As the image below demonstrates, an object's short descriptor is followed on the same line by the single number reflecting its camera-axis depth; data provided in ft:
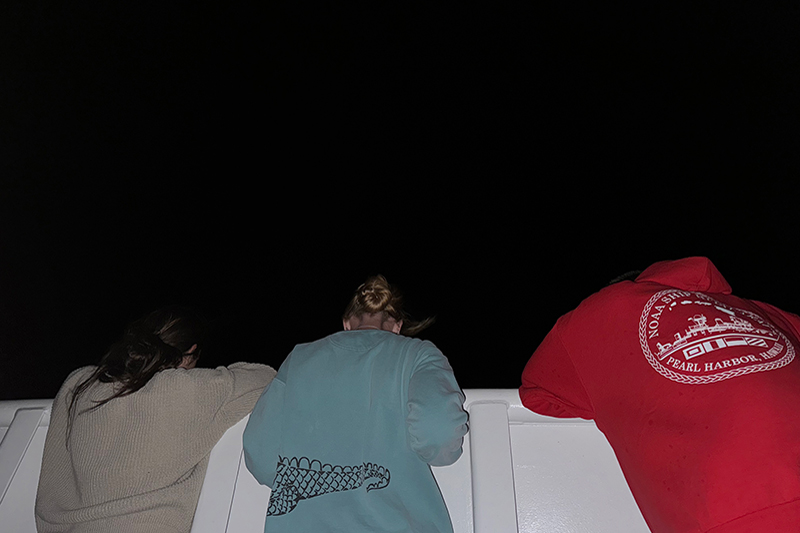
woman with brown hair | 3.33
